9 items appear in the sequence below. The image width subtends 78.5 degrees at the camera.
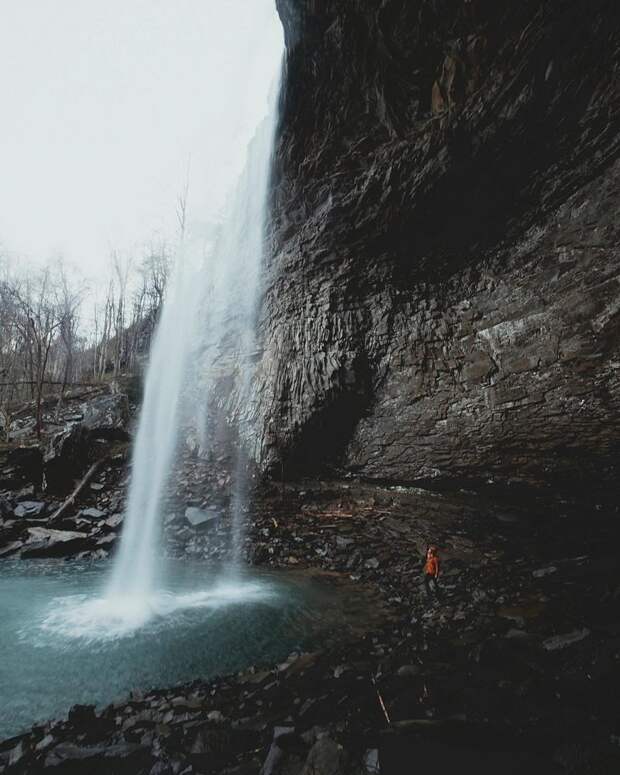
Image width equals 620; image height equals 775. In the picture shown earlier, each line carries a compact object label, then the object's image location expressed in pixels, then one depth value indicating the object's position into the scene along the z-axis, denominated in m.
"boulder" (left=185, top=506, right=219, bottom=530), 11.12
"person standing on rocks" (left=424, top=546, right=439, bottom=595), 7.21
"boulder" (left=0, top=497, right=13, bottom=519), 10.77
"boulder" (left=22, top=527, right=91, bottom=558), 9.73
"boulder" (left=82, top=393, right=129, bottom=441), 15.44
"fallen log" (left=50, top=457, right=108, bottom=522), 11.13
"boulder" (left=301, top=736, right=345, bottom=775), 2.74
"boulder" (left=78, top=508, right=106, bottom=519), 11.36
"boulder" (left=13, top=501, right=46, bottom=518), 10.97
